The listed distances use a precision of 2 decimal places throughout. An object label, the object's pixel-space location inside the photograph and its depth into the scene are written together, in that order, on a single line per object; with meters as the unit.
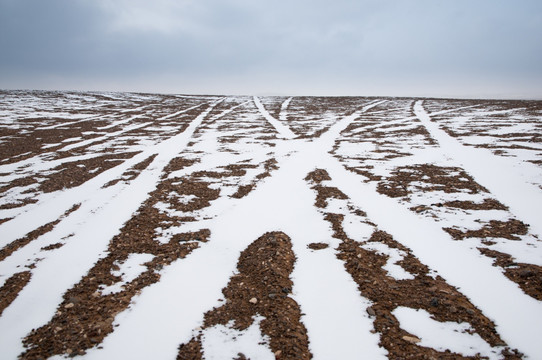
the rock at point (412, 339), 3.92
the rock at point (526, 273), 5.15
